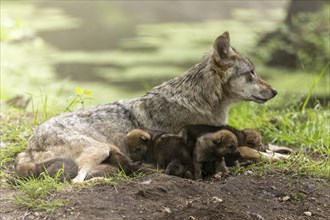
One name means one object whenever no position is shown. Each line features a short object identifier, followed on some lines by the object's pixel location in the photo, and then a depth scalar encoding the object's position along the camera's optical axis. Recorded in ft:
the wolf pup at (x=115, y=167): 37.88
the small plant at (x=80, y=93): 46.92
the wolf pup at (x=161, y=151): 38.37
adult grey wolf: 40.83
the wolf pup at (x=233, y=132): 38.63
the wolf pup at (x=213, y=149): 37.06
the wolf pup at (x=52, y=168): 37.52
